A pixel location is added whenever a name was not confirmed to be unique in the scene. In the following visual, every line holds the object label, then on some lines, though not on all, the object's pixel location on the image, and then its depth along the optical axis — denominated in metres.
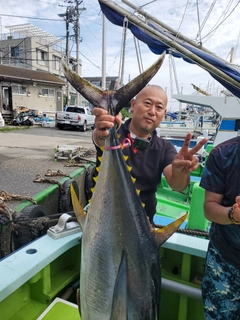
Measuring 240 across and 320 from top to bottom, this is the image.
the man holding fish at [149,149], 1.87
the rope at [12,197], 3.95
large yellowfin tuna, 1.26
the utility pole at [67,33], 21.19
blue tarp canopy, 4.48
